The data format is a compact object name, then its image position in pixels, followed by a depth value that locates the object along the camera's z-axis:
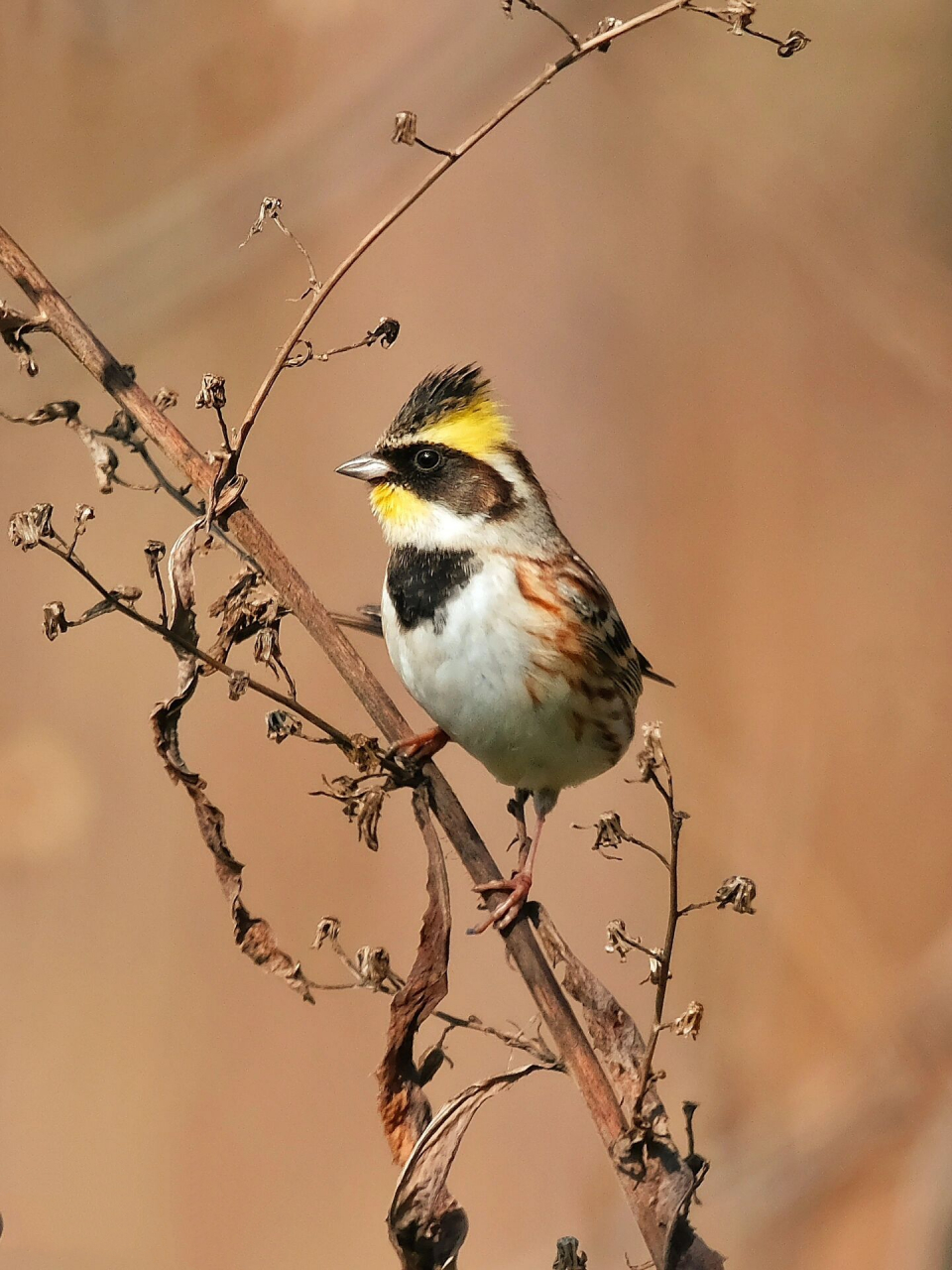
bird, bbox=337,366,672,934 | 3.32
